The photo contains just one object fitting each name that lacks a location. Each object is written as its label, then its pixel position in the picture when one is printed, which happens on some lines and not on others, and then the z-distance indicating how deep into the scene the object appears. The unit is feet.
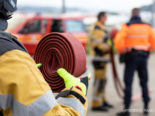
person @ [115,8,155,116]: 16.57
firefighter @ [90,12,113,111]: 17.67
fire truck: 33.07
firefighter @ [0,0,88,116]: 4.02
